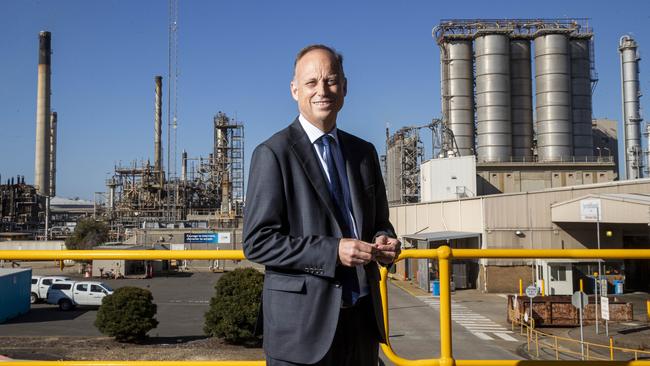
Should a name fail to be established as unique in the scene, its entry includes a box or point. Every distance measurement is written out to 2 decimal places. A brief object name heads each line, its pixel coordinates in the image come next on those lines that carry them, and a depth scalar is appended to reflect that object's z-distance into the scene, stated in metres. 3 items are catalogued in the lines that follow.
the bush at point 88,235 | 52.91
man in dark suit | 2.12
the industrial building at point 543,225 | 22.08
